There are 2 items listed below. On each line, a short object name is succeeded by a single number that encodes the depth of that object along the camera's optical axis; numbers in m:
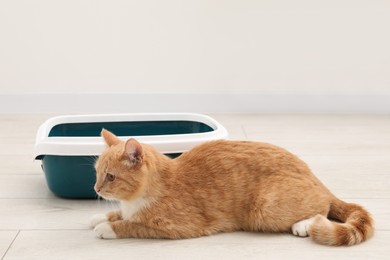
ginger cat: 1.46
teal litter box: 1.63
